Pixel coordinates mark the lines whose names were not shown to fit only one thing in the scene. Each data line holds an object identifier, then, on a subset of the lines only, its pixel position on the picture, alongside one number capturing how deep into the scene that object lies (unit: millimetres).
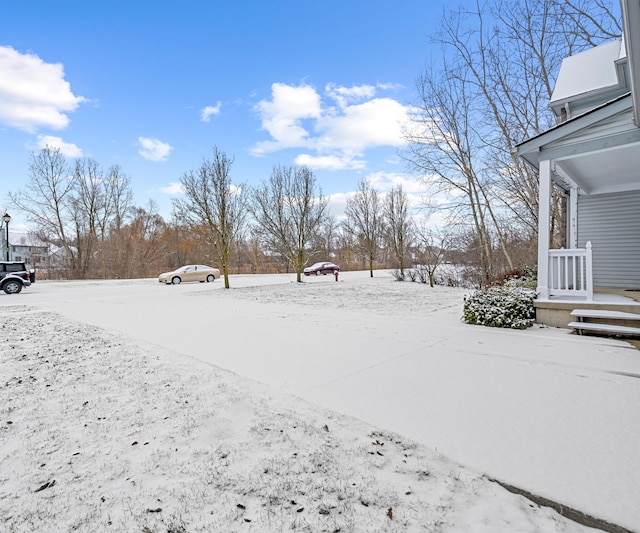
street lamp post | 17161
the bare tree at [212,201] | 15172
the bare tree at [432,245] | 15805
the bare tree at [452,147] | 12484
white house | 4887
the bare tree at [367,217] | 25688
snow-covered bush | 5507
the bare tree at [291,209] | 18641
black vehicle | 13454
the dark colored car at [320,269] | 25798
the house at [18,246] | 47503
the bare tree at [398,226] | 21406
